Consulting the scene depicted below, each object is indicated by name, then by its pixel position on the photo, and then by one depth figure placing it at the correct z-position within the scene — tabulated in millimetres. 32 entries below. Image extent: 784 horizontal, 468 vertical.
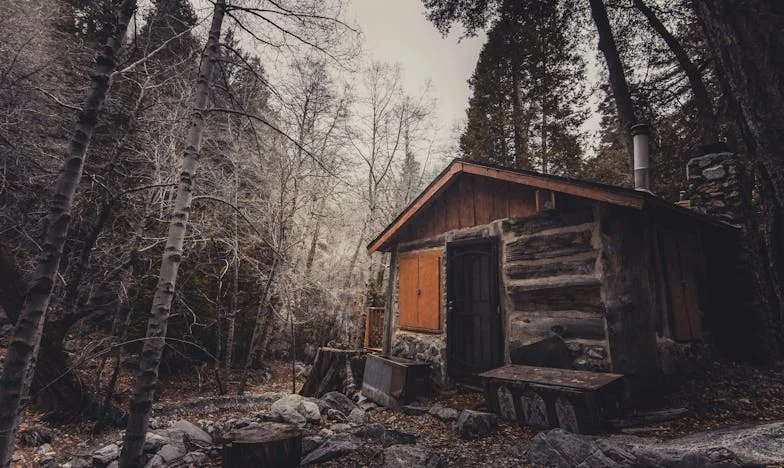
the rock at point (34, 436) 5129
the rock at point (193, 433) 4629
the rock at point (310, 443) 4185
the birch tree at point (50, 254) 2121
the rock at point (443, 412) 5449
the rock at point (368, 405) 6516
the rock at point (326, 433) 4852
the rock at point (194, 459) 3984
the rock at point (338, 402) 6156
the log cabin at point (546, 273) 5078
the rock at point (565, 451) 3381
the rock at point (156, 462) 3881
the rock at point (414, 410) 5914
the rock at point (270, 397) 7449
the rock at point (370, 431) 4637
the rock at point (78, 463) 4227
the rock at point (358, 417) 5574
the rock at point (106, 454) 4321
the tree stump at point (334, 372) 7598
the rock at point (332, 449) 3891
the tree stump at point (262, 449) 3129
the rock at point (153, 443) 4227
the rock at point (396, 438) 4531
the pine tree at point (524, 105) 14445
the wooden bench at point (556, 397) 4219
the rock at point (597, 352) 4945
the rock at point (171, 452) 4023
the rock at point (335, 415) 5685
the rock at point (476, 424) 4695
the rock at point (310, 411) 5469
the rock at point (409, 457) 3652
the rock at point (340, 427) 5176
